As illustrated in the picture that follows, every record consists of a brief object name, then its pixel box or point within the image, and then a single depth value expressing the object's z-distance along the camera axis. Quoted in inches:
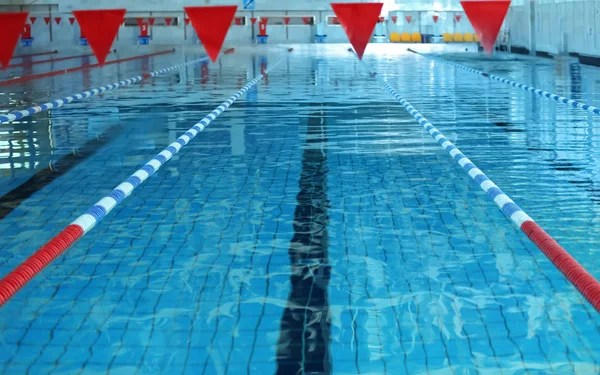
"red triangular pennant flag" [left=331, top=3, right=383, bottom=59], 553.3
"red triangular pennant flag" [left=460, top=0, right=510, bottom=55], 537.6
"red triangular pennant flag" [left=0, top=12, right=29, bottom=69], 468.8
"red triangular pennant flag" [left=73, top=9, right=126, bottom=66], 543.5
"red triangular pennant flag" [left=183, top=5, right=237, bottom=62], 530.6
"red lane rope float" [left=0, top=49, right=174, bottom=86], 525.6
